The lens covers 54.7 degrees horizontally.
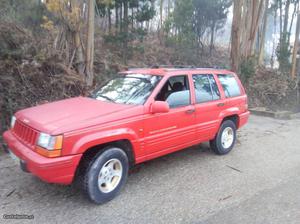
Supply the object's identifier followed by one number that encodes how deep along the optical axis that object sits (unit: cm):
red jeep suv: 346
